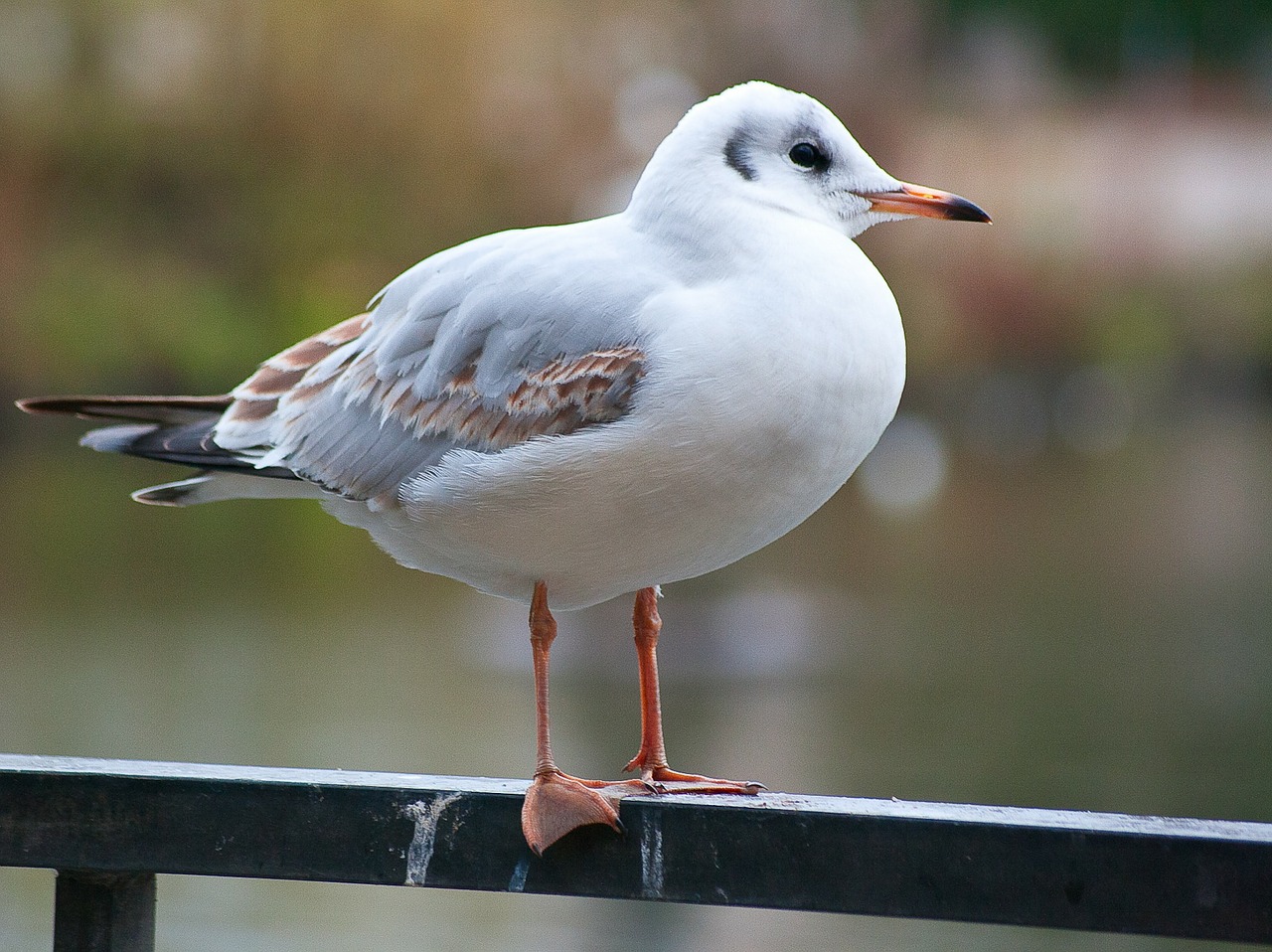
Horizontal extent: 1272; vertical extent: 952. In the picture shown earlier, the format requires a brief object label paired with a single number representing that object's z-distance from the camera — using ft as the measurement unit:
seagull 13.83
